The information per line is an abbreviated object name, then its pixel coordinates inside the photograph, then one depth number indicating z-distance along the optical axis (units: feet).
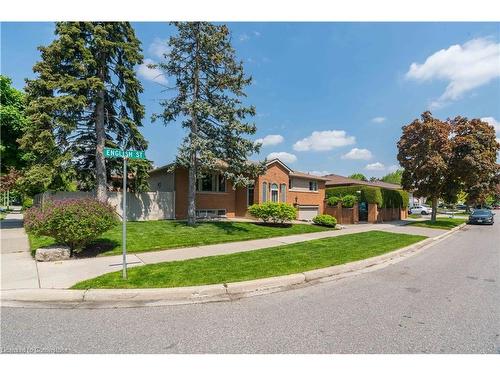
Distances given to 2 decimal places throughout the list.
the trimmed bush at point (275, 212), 55.16
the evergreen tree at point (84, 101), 46.65
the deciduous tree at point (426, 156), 73.77
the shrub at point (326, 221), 61.35
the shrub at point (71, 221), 24.72
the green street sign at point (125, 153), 19.83
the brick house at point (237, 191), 62.23
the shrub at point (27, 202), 113.76
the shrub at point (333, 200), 83.56
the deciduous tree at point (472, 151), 72.19
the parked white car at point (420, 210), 146.72
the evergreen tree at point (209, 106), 47.57
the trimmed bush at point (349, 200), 80.37
